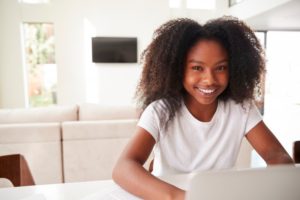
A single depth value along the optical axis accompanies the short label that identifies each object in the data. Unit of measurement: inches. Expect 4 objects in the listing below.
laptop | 14.0
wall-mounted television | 211.8
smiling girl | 33.7
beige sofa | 73.0
